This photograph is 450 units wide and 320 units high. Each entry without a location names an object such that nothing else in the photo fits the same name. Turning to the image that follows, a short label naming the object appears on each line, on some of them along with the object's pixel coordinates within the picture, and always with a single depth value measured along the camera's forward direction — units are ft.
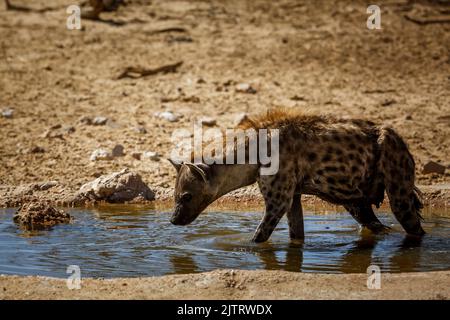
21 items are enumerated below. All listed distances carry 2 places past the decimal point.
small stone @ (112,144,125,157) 58.80
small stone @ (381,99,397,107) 68.85
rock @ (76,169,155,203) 51.52
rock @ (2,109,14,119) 66.49
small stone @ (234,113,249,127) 63.36
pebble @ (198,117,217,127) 63.77
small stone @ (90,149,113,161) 58.34
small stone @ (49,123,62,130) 63.65
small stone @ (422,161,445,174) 55.62
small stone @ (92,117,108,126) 64.28
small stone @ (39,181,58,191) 52.70
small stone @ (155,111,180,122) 65.26
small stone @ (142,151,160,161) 58.23
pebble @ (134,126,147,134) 62.90
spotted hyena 40.11
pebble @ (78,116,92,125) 64.49
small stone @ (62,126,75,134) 63.06
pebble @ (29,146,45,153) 59.88
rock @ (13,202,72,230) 44.62
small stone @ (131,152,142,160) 58.54
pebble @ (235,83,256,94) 71.05
